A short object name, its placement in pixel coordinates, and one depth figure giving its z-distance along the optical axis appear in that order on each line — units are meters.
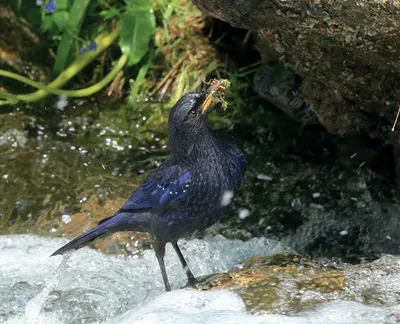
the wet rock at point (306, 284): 6.80
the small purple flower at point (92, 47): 11.82
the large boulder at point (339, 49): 6.81
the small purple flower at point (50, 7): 11.62
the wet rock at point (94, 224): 9.41
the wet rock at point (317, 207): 9.03
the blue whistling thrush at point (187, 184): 7.43
